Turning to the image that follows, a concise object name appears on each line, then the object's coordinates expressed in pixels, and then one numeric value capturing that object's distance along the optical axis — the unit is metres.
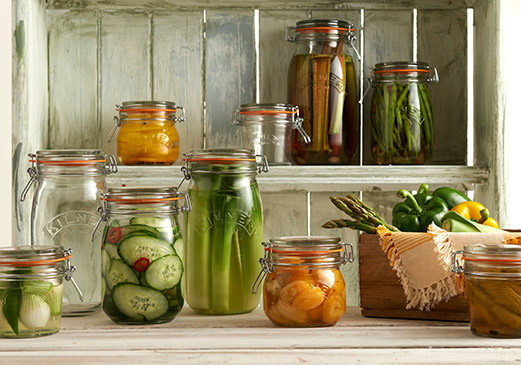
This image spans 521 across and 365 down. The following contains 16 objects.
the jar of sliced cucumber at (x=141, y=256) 1.73
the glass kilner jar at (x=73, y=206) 1.82
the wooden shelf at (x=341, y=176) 2.04
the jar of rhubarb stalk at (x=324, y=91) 2.07
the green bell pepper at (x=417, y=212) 1.90
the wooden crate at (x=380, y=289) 1.81
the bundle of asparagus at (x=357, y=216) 1.86
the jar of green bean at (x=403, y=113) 2.06
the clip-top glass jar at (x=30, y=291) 1.68
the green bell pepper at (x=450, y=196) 1.97
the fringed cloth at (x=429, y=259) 1.77
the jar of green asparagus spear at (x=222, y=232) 1.82
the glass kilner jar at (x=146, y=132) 2.02
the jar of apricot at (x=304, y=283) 1.72
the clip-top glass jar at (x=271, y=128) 2.04
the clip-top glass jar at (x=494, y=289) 1.67
